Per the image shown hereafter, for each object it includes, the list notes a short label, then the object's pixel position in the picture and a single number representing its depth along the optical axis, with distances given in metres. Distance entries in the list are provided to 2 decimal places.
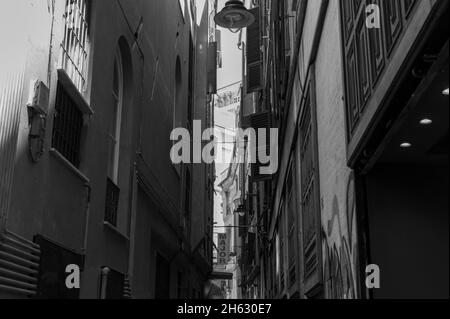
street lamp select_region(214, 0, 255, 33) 13.48
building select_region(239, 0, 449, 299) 4.30
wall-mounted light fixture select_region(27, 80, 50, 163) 6.30
